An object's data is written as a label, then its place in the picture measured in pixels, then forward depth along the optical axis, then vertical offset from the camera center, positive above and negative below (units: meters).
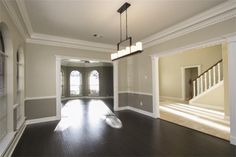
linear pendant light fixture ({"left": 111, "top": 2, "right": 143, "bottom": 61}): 2.24 +0.66
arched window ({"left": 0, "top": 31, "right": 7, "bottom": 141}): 1.97 -0.26
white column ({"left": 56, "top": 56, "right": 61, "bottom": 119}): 3.80 -0.22
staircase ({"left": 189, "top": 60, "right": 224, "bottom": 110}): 4.75 -0.48
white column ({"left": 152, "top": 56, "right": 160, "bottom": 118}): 3.88 -0.26
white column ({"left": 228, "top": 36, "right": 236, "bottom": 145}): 2.17 -0.10
